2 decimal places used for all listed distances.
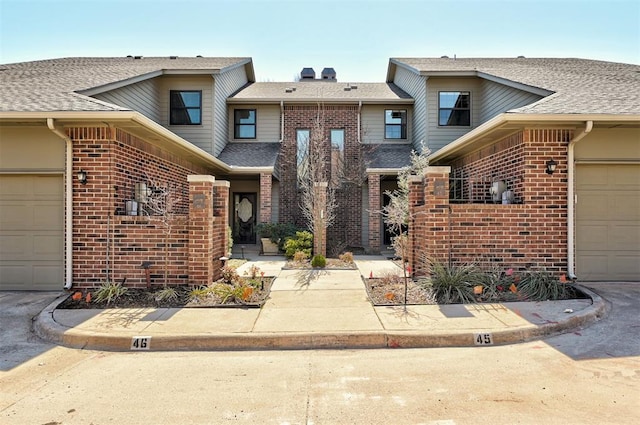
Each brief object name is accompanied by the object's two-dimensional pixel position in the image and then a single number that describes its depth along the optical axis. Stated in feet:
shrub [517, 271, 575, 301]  19.94
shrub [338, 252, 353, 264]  32.44
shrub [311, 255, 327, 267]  30.37
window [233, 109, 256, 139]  51.88
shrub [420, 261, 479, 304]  19.77
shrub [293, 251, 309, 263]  32.61
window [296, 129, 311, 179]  49.49
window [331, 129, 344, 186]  50.16
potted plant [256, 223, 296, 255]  40.29
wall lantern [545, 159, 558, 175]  22.31
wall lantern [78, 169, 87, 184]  21.44
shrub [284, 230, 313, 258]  35.63
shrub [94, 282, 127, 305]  19.88
